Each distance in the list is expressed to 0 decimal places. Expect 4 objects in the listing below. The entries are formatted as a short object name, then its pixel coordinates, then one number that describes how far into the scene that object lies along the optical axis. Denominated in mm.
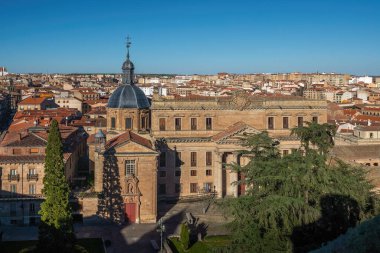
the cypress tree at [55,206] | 34000
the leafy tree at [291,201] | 27891
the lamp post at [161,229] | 36803
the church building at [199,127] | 52438
